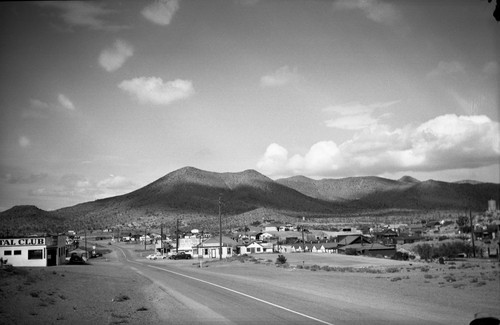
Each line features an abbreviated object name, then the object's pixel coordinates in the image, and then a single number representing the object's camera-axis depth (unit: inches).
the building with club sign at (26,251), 2098.9
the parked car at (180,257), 3088.1
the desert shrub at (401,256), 2664.9
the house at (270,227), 5590.6
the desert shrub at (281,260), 2164.4
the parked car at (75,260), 2412.0
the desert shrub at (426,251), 2967.5
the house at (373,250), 3125.0
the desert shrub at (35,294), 902.8
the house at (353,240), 3518.2
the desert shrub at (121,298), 948.6
